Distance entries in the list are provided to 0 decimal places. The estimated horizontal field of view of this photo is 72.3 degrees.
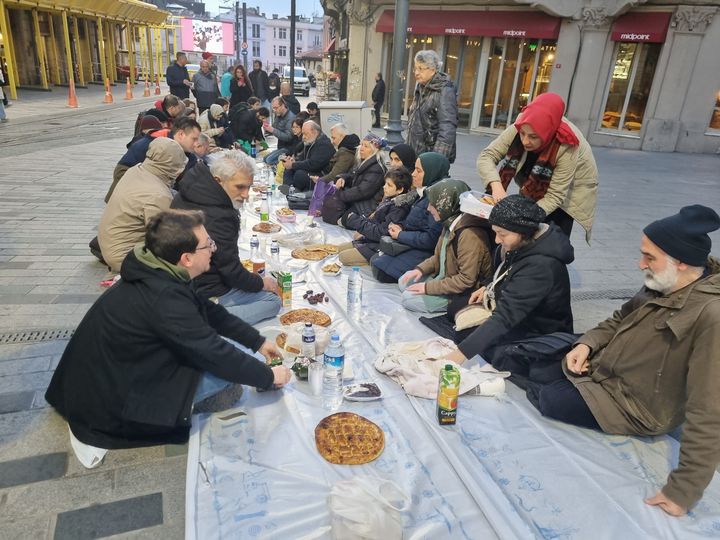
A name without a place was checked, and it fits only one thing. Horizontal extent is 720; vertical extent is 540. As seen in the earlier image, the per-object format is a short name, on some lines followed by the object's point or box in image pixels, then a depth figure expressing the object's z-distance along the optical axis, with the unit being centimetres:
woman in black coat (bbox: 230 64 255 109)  1495
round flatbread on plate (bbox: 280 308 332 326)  432
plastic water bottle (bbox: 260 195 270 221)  709
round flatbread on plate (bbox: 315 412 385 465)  285
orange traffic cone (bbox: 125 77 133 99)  2495
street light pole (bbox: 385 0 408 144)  805
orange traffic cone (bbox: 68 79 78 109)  1991
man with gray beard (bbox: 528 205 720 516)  244
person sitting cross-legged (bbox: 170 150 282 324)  400
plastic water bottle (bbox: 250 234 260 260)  579
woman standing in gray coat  591
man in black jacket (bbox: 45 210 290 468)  259
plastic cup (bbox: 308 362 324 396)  338
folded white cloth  344
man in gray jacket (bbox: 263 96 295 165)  1090
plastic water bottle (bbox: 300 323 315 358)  351
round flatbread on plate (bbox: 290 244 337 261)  592
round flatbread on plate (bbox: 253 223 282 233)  665
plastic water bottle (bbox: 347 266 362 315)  464
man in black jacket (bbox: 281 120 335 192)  850
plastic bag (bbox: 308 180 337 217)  753
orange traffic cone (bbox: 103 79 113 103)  2261
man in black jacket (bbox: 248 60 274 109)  1678
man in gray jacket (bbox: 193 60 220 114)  1448
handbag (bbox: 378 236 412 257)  537
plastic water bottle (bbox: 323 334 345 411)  326
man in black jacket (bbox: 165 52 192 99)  1393
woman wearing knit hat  346
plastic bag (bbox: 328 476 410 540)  227
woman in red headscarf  409
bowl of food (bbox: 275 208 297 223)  728
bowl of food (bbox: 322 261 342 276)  546
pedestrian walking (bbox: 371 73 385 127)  1766
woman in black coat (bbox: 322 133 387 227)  674
